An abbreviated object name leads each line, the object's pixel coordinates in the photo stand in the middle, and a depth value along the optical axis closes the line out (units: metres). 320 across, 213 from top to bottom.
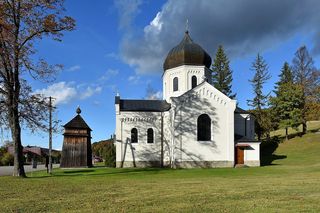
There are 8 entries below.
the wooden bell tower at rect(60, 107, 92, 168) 29.23
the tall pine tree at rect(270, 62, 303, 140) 38.52
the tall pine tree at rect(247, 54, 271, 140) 43.97
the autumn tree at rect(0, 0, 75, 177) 18.24
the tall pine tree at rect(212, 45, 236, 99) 50.51
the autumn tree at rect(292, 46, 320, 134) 40.46
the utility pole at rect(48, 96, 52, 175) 19.93
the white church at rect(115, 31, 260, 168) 25.57
